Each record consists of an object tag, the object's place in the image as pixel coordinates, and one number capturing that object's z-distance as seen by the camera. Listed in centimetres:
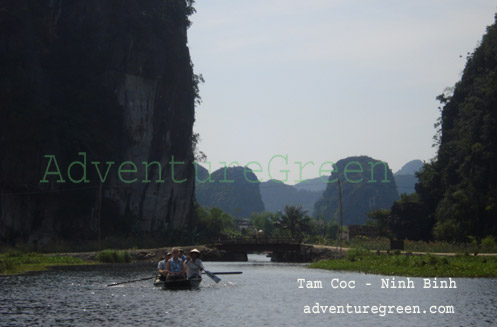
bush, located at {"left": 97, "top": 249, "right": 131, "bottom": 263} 6600
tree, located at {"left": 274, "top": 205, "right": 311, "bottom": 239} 12925
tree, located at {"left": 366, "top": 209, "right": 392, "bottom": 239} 11716
